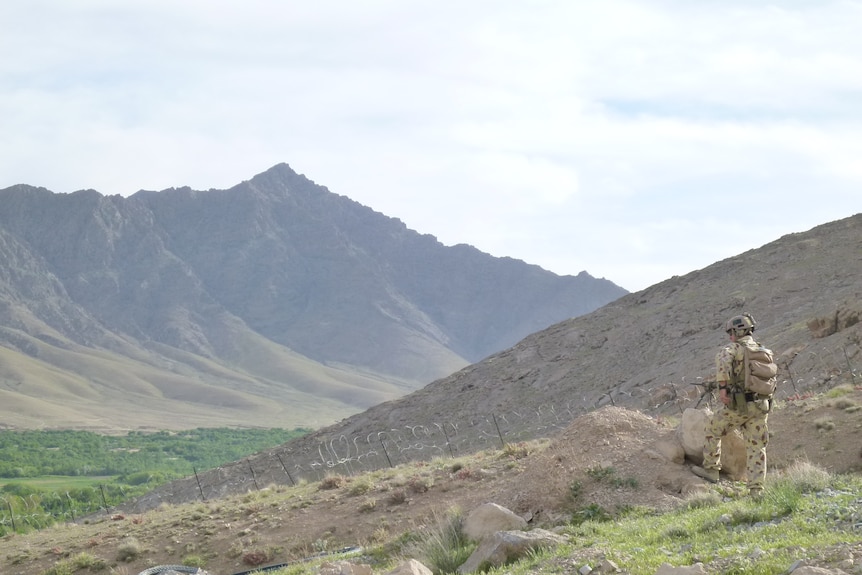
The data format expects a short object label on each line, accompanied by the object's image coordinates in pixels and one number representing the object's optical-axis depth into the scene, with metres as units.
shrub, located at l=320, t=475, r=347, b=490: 22.38
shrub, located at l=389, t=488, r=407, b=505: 19.12
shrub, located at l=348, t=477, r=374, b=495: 20.80
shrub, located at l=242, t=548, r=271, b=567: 17.83
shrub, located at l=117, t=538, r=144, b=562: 19.92
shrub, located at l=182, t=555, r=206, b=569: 18.52
